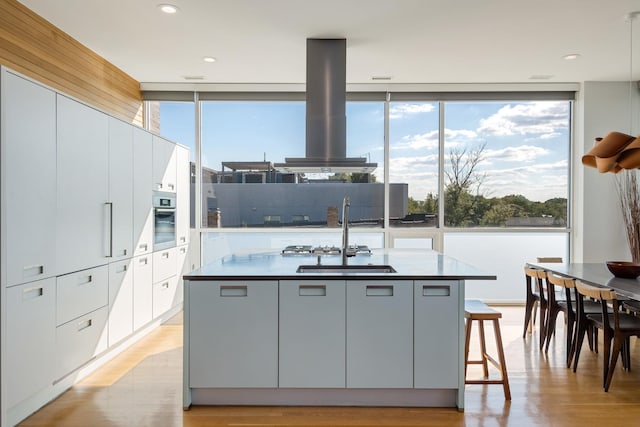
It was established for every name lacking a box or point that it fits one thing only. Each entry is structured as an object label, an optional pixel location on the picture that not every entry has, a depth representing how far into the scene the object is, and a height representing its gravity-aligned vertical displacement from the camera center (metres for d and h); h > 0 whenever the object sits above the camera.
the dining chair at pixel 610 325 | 3.32 -0.84
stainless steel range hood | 3.99 +0.89
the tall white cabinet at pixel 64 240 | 2.72 -0.23
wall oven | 4.87 -0.12
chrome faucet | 3.72 -0.11
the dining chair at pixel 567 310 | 3.85 -0.86
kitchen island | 3.00 -0.80
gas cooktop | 4.05 -0.36
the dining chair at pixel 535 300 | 4.26 -0.87
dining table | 3.40 -0.55
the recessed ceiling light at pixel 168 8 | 3.59 +1.61
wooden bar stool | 3.18 -0.86
